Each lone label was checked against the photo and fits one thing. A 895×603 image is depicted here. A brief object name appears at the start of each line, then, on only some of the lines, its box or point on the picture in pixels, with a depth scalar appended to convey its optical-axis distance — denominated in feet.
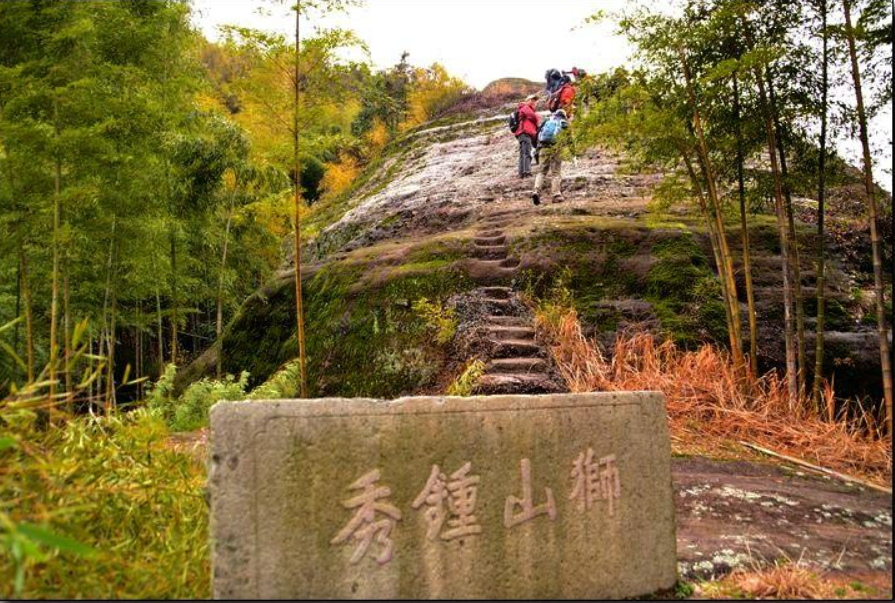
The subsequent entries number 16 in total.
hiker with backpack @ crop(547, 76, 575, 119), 30.94
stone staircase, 17.76
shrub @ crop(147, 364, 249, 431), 19.61
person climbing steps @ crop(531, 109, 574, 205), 29.35
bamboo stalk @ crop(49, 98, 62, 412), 16.44
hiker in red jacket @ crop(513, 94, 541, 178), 32.19
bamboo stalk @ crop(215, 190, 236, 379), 27.05
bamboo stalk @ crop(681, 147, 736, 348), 17.94
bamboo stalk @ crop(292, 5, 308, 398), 17.66
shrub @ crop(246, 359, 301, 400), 18.78
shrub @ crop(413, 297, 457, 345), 20.71
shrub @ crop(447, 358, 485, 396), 17.30
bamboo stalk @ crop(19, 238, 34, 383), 15.09
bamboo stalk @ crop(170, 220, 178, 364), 28.76
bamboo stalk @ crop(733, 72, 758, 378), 17.60
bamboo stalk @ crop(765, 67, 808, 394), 16.83
